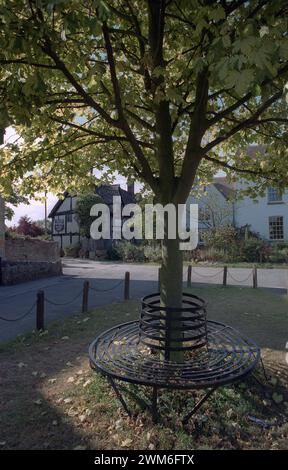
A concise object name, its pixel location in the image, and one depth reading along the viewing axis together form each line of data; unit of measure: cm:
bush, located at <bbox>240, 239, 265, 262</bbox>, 2519
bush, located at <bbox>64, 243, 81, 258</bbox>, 3334
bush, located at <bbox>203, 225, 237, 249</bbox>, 2651
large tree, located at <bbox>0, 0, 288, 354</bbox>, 287
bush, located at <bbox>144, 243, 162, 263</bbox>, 2655
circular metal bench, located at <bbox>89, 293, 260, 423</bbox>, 343
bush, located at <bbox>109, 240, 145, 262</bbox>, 2819
